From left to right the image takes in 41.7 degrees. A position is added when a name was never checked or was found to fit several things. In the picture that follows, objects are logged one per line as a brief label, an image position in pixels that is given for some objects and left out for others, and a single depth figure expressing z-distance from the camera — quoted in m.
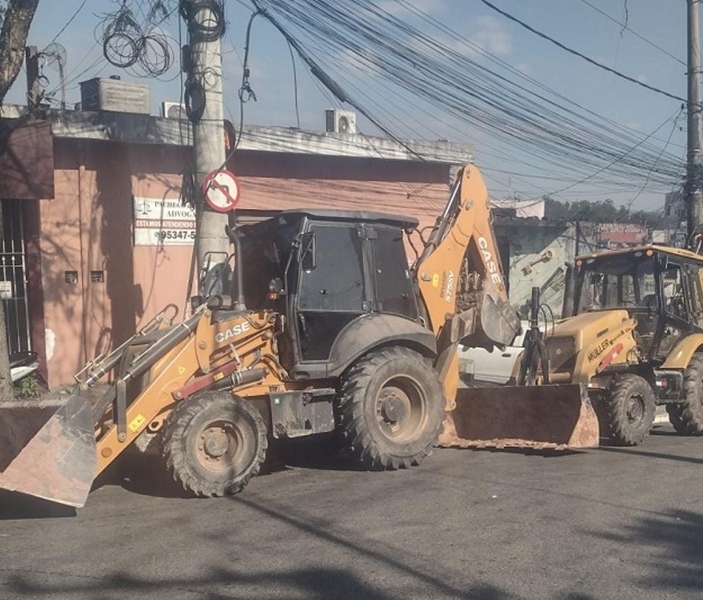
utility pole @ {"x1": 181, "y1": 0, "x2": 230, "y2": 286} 11.18
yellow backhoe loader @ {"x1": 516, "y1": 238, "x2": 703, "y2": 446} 10.90
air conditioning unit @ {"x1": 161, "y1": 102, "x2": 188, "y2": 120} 16.45
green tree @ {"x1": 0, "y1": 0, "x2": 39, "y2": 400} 10.06
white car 14.34
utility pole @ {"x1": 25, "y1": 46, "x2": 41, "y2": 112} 14.34
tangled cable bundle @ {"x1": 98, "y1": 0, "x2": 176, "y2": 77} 12.59
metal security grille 13.61
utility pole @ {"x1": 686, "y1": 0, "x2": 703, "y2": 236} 18.58
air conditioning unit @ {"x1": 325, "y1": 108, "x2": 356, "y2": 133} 18.11
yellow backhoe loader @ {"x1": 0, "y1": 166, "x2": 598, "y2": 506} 7.95
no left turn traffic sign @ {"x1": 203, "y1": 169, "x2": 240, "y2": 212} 11.01
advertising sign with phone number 14.40
